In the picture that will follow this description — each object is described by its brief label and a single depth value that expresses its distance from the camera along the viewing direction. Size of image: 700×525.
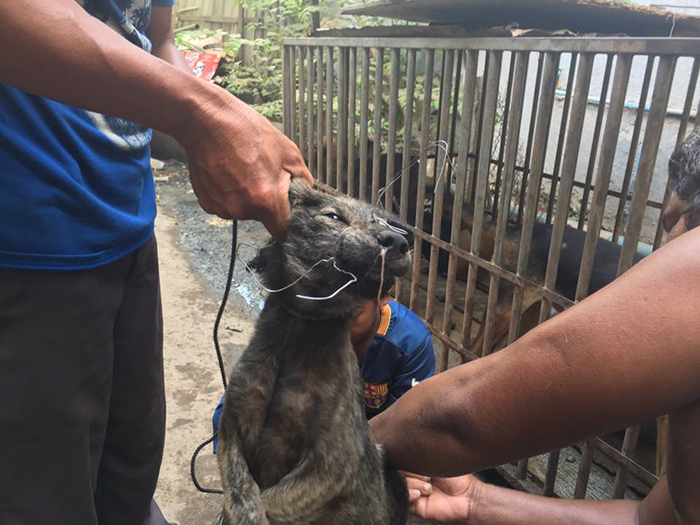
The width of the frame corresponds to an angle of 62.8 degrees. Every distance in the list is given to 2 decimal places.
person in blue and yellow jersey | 0.99
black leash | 0.61
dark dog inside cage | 1.33
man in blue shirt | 0.44
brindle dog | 0.60
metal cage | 0.95
